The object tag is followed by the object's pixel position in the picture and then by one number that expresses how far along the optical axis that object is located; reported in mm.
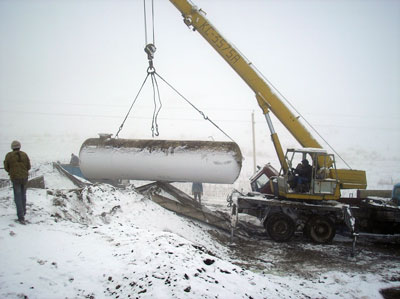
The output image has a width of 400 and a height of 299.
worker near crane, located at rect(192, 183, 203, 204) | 12972
